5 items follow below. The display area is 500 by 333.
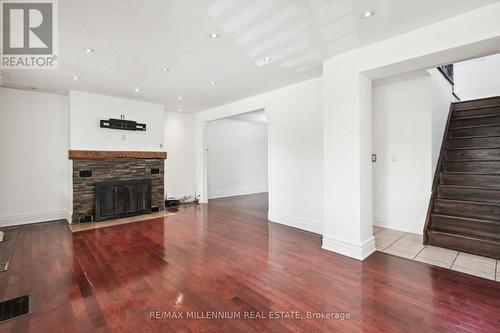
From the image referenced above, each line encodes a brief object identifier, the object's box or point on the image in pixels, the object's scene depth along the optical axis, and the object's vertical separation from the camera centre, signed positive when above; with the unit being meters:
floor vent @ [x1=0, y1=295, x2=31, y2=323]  1.95 -1.19
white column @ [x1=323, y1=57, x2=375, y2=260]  2.98 +0.10
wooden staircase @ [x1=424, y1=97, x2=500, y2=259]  3.12 -0.32
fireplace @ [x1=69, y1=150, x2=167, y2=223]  4.71 -0.30
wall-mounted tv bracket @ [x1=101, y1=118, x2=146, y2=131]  5.00 +1.01
